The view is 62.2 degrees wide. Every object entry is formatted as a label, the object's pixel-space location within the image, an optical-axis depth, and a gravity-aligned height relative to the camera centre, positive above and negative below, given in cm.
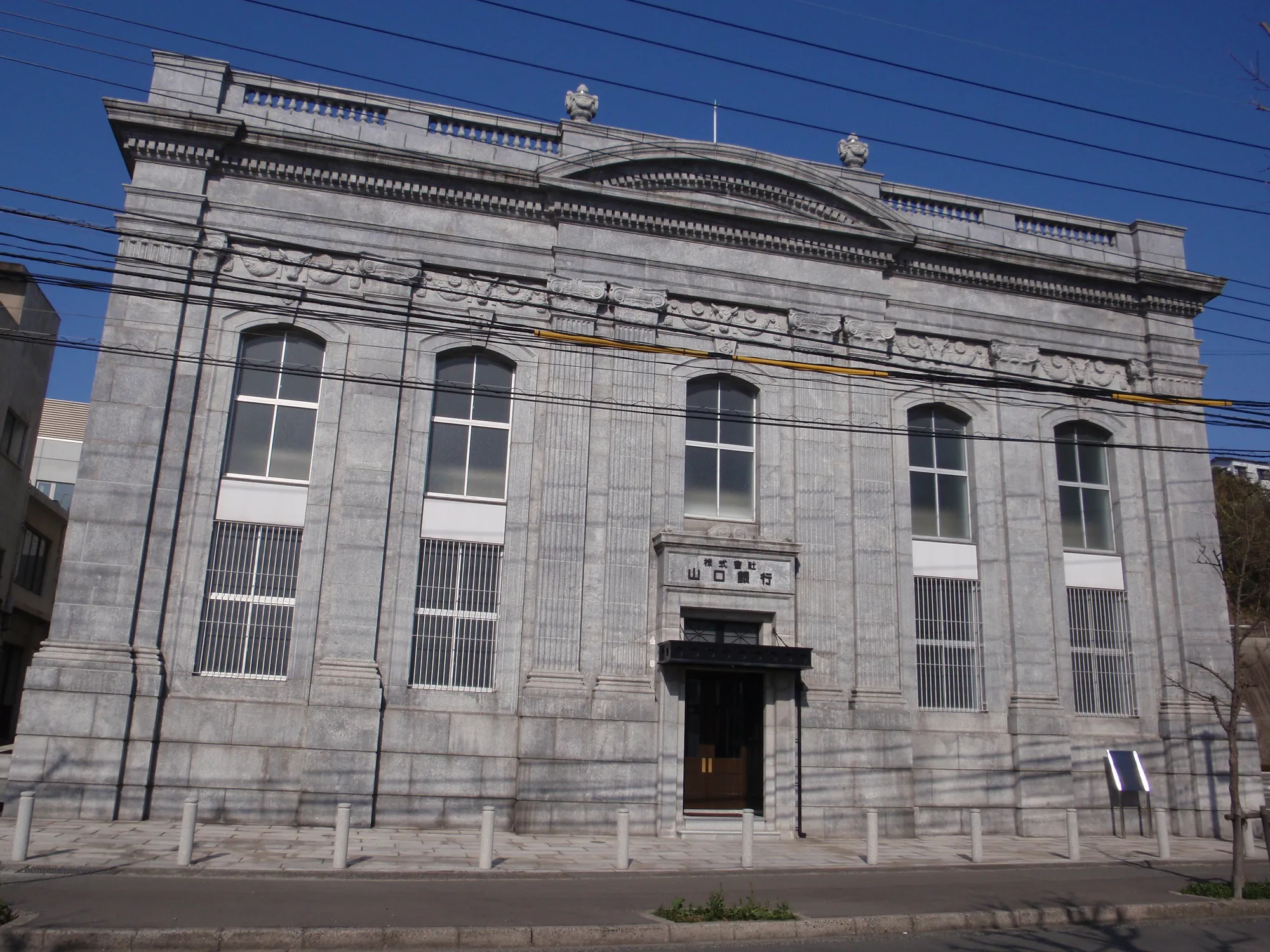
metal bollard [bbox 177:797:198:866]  1344 -163
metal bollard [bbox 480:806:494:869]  1430 -164
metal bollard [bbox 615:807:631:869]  1486 -165
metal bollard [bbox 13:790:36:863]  1291 -155
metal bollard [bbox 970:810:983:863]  1709 -166
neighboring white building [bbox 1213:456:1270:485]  5744 +1602
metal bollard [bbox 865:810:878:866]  1631 -168
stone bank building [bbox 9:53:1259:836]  1845 +415
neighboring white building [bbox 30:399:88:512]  4725 +1100
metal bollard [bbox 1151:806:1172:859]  1803 -162
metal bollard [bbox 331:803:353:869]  1372 -158
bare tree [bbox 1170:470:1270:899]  1505 +319
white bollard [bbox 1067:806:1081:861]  1762 -168
